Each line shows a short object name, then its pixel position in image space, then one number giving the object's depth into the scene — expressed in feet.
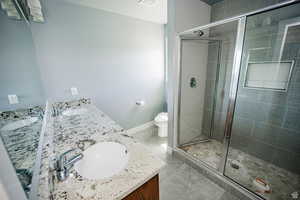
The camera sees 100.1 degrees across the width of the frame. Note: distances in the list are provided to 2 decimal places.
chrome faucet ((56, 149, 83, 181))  2.25
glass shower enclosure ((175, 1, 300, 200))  4.72
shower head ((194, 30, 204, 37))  5.99
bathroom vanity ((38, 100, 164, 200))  2.03
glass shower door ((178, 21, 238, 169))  6.40
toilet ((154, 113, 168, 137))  8.57
